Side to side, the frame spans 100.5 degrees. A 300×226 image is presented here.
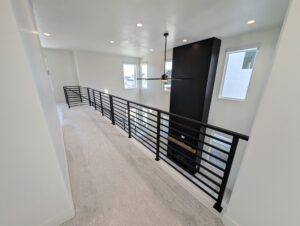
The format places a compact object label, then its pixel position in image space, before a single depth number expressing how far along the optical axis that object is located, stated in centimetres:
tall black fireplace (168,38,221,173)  384
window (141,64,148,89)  764
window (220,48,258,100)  352
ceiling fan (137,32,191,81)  343
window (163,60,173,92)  592
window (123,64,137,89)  762
